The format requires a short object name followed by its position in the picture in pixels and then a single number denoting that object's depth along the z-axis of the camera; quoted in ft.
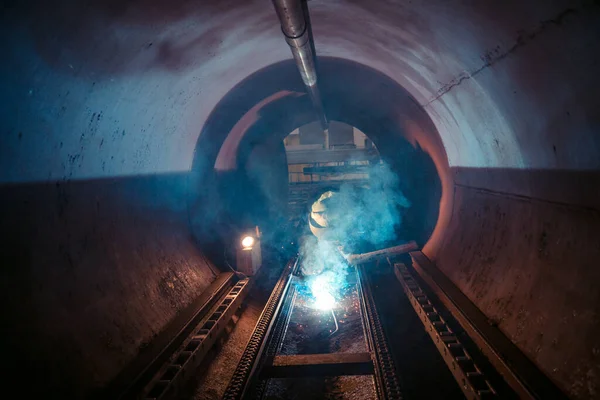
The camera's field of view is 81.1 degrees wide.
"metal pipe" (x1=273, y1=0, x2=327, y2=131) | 10.56
